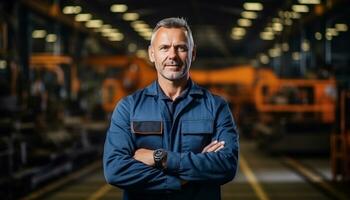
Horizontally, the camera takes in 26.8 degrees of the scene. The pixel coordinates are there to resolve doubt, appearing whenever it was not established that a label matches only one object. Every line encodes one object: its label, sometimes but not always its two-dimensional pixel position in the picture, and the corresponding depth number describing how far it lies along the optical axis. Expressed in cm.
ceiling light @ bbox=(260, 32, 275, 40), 4198
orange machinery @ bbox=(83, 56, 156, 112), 2416
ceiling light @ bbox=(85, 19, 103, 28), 2376
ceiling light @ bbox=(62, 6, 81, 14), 1652
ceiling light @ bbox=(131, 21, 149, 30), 2523
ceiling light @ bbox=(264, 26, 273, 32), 3822
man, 342
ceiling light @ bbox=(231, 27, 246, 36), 3784
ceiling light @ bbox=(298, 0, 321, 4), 2737
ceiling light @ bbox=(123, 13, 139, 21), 2390
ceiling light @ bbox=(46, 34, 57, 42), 3492
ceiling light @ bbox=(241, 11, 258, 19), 3059
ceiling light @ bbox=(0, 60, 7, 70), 1271
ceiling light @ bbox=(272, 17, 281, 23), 3352
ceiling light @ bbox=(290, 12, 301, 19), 3168
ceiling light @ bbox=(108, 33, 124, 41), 3428
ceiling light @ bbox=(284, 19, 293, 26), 3106
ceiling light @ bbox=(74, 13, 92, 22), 2006
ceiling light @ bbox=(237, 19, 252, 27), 3369
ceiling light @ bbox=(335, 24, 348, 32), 3475
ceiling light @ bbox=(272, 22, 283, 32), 3547
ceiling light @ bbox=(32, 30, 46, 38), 3584
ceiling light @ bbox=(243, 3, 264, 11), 2762
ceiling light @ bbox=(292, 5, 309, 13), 2952
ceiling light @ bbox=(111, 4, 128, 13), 2082
